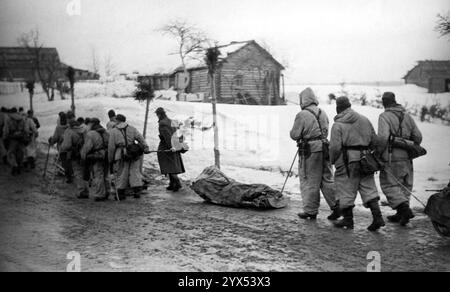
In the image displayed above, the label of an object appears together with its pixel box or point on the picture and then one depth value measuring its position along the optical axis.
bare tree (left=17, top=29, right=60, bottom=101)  30.76
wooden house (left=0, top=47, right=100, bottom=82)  25.03
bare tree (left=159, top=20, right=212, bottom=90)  27.83
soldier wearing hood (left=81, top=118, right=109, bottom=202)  8.90
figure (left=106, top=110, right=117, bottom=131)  9.84
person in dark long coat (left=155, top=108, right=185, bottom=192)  10.11
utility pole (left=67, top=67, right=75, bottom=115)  18.16
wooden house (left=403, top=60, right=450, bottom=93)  23.12
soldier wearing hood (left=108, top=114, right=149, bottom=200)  8.91
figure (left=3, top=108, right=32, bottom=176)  12.19
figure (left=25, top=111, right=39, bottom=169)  12.89
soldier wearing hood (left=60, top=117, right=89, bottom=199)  9.44
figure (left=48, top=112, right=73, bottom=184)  11.25
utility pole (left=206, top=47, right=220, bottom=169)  11.73
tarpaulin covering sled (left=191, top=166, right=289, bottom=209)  7.74
